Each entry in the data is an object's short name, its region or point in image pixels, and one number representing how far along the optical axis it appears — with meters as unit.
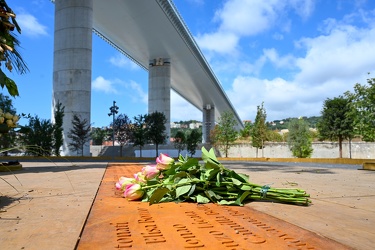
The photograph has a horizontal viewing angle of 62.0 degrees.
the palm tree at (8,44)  2.52
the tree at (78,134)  29.47
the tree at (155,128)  38.78
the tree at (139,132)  36.56
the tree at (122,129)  38.50
